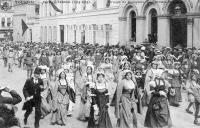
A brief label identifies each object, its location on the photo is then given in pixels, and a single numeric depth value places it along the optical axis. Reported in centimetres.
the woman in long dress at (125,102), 852
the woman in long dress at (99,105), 850
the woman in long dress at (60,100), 932
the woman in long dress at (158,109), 877
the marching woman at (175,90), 1180
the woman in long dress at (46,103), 966
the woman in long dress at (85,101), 946
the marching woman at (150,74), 1067
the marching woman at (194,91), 980
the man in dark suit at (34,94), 851
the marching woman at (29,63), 1788
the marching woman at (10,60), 2168
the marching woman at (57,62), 1773
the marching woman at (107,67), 1366
